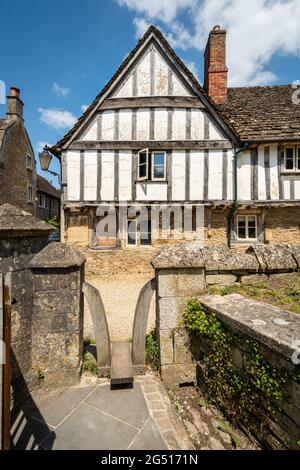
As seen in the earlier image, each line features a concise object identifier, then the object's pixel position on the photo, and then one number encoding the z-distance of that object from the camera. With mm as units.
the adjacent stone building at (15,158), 12976
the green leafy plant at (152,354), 2963
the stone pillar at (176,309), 2719
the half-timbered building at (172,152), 8008
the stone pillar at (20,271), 2305
